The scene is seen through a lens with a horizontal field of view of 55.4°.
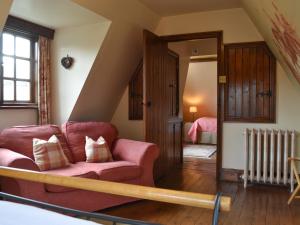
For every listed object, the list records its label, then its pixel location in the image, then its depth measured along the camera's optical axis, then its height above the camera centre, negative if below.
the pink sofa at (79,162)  2.46 -0.57
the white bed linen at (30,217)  1.12 -0.44
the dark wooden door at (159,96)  3.64 +0.21
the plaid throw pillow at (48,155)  2.84 -0.45
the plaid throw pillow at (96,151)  3.28 -0.47
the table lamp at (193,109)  8.99 +0.05
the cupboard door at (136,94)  4.50 +0.26
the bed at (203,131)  7.55 -0.56
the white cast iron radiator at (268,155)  3.66 -0.59
